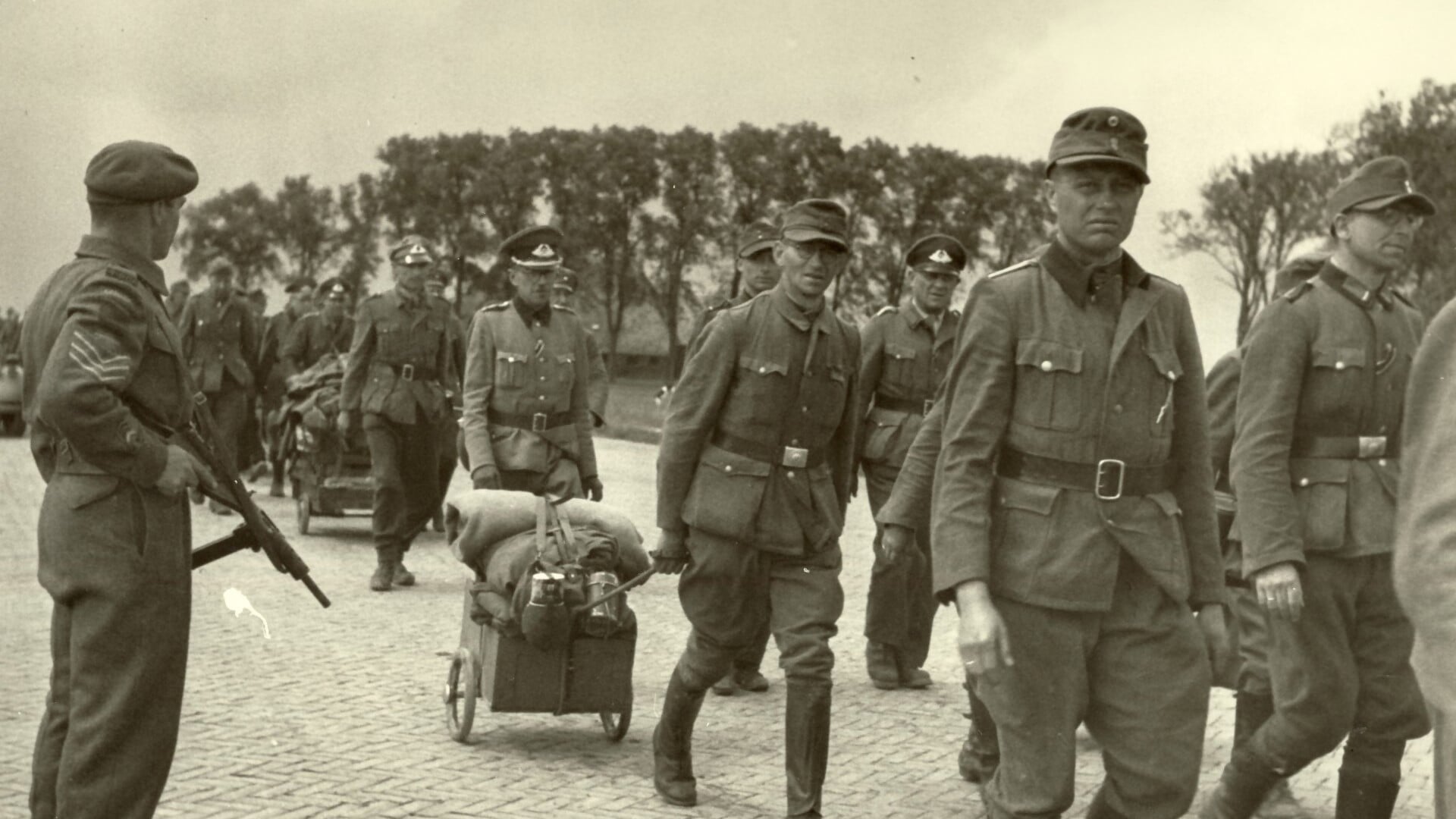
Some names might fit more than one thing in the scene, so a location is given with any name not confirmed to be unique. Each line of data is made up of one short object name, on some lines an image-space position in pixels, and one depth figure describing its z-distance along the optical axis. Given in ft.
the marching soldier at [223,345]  56.59
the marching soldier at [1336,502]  19.49
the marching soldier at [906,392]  31.32
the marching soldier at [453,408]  43.73
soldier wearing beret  16.90
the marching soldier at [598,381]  38.14
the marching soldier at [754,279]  30.78
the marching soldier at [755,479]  23.02
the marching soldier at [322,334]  60.34
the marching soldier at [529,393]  33.68
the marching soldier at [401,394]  41.60
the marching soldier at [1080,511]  15.47
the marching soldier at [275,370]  61.36
